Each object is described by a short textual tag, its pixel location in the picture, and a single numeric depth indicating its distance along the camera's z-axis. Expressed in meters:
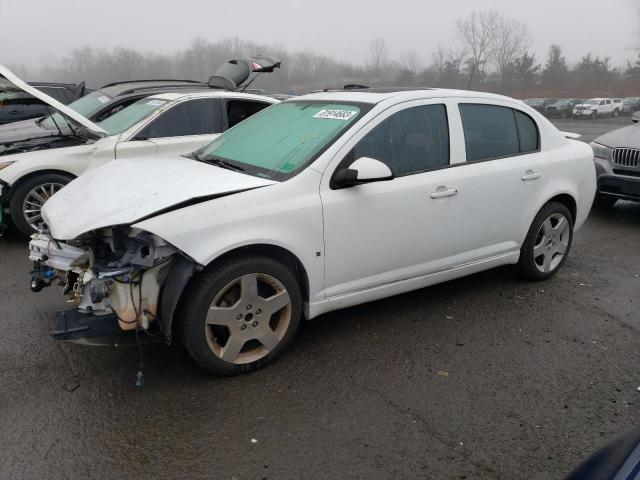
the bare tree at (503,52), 70.25
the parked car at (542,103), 40.62
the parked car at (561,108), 38.09
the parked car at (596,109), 36.41
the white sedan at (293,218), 2.95
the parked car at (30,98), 5.45
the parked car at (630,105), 39.59
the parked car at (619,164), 6.80
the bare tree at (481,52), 66.62
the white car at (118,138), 5.54
